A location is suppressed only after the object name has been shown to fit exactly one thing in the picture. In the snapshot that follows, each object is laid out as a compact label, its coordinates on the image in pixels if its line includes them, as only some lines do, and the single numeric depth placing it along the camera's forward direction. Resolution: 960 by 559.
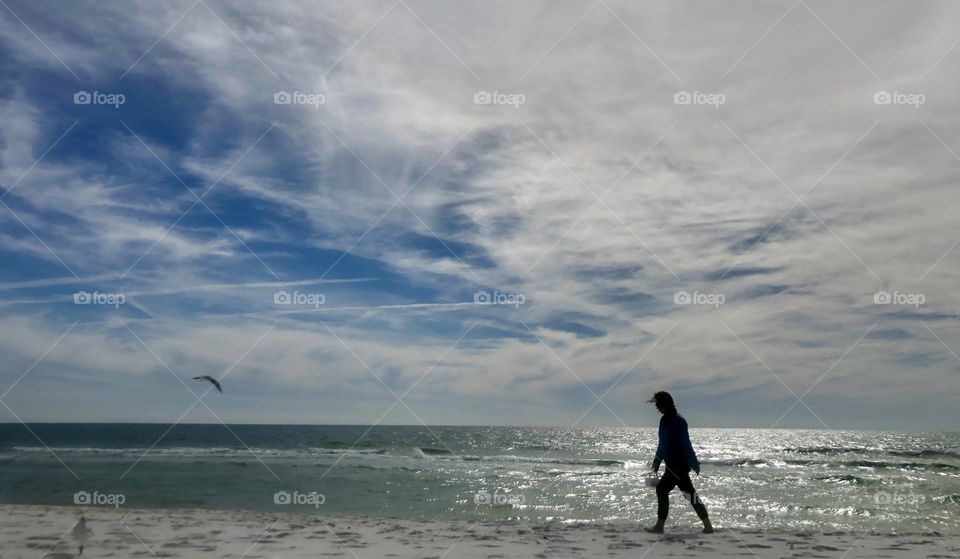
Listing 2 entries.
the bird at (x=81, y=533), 8.52
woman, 9.08
